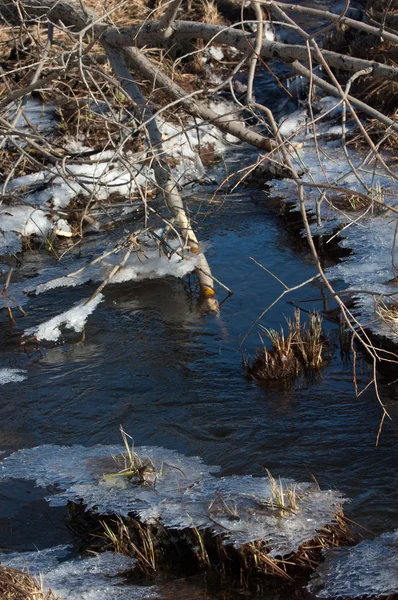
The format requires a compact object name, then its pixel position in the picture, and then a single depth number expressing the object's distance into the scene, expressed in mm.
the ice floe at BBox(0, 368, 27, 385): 12570
